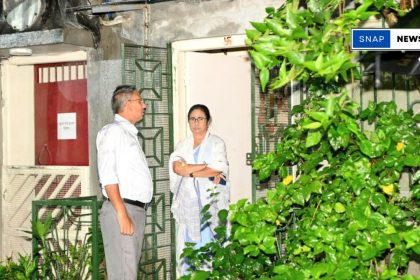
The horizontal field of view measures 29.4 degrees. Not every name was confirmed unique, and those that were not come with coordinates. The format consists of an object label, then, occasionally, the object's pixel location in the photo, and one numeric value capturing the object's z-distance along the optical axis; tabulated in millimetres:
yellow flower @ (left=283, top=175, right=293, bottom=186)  3445
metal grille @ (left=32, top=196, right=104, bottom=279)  6930
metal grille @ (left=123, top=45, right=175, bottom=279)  7828
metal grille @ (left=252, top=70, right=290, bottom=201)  7414
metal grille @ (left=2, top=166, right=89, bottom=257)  9120
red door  9031
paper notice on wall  9148
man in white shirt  6293
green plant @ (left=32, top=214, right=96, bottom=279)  7285
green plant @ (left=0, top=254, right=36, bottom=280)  7406
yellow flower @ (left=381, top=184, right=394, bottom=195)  3256
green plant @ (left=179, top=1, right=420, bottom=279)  2660
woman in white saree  7324
